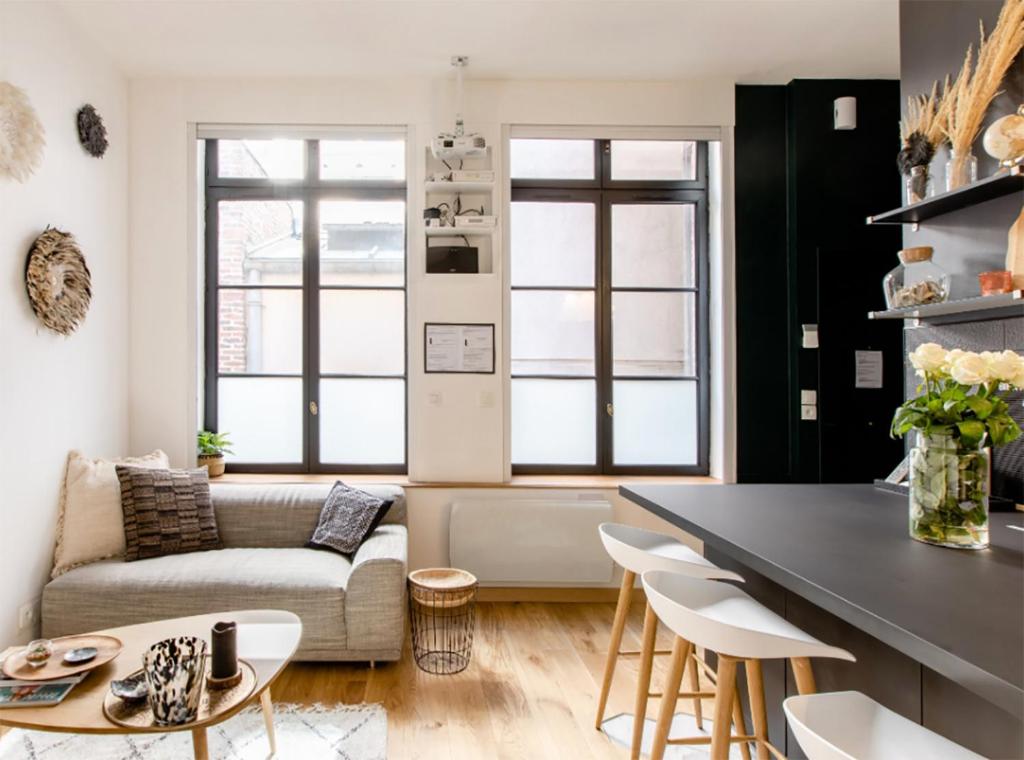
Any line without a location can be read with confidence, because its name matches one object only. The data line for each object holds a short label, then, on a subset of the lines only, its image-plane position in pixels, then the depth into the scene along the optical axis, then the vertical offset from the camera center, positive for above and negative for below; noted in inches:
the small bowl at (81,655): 70.7 -31.8
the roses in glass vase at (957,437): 55.2 -5.2
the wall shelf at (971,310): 68.1 +9.1
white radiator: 133.8 -35.1
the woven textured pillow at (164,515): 113.4 -25.0
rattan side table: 107.7 -43.5
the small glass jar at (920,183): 82.5 +26.8
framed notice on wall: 141.9 +8.1
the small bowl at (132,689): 63.4 -32.3
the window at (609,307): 149.9 +18.7
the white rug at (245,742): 80.6 -49.0
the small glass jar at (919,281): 77.4 +13.0
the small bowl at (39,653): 70.5 -31.5
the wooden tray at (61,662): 68.0 -32.3
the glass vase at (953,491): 56.1 -10.3
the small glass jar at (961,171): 76.7 +26.6
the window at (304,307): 149.5 +18.7
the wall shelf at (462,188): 138.8 +44.8
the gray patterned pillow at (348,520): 119.3 -27.2
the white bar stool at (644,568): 69.2 -21.5
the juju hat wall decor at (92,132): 120.9 +50.7
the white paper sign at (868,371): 141.3 +2.4
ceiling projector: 133.8 +52.7
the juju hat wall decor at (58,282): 106.7 +18.8
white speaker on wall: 138.4 +61.1
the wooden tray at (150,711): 60.4 -33.5
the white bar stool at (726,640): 47.9 -21.7
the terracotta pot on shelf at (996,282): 68.5 +11.2
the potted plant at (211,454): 142.3 -16.4
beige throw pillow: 111.0 -24.6
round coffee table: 61.1 -33.6
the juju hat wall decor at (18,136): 99.0 +41.5
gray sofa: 101.3 -35.5
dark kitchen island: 37.0 -15.6
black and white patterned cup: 60.6 -29.8
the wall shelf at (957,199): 68.8 +23.1
